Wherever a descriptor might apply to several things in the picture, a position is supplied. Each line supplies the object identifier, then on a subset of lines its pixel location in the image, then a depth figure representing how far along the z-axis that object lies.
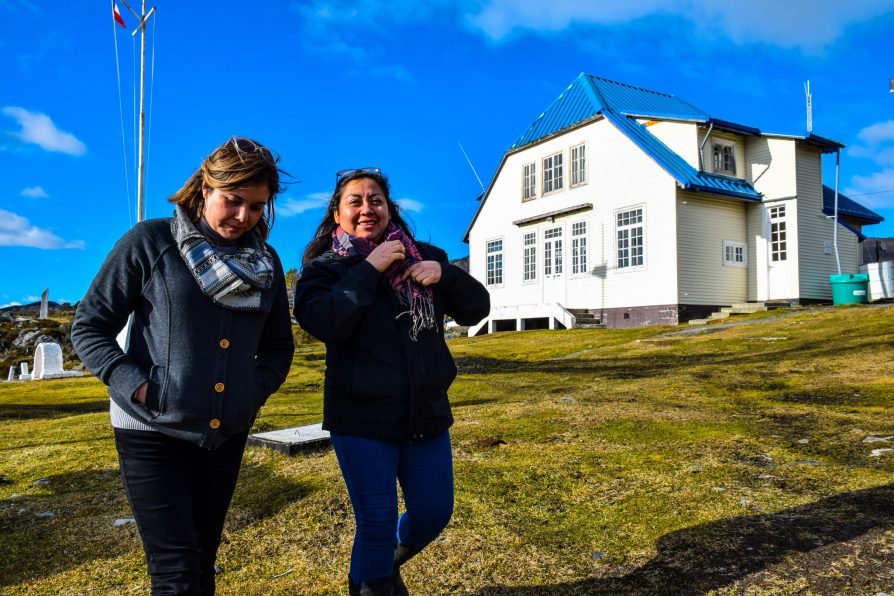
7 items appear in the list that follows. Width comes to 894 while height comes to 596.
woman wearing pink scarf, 2.39
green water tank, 18.61
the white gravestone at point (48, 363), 19.81
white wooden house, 19.56
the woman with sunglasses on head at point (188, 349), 2.08
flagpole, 24.45
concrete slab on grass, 5.50
